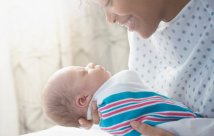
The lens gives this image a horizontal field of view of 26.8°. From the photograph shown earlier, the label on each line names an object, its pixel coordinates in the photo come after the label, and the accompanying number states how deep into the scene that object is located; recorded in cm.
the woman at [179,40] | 85
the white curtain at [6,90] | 128
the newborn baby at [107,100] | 87
